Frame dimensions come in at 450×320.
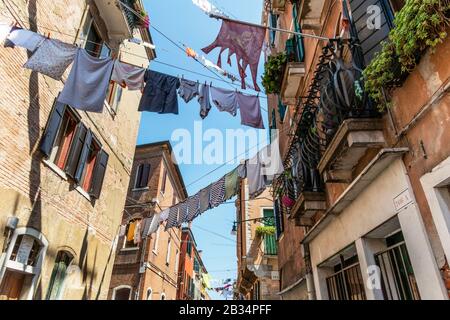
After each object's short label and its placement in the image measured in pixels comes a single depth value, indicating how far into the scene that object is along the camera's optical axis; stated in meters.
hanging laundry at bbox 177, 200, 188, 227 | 10.83
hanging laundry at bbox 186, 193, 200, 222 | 10.32
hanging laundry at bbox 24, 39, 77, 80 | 5.36
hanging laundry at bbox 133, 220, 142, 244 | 13.28
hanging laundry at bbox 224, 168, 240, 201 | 9.01
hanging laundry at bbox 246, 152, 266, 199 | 7.73
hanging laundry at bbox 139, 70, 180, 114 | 6.72
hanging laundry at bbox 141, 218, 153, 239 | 12.87
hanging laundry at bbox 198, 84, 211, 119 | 7.17
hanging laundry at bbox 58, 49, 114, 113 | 5.64
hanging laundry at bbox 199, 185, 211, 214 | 9.90
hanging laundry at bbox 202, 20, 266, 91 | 5.29
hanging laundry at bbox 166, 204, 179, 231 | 11.23
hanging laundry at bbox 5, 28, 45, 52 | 5.24
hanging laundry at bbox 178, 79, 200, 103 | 7.15
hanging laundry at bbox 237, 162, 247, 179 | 8.46
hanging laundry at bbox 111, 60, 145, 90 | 6.31
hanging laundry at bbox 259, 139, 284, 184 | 7.23
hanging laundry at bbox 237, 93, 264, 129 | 7.05
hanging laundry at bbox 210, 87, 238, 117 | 7.14
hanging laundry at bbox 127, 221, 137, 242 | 13.98
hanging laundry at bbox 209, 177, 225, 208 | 9.38
